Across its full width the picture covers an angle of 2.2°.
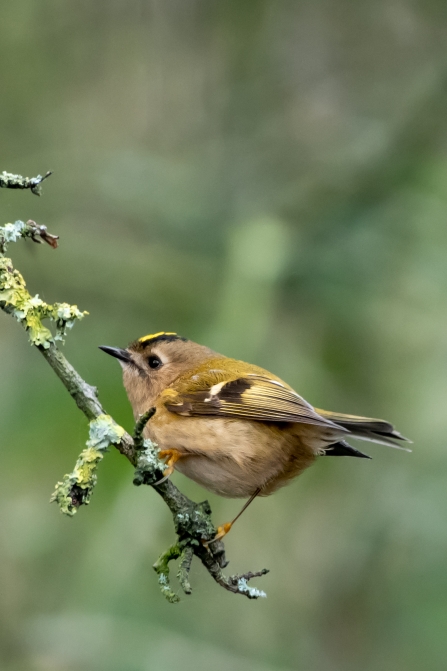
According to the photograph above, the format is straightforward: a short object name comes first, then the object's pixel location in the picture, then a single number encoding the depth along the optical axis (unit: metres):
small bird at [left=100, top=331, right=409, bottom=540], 2.72
